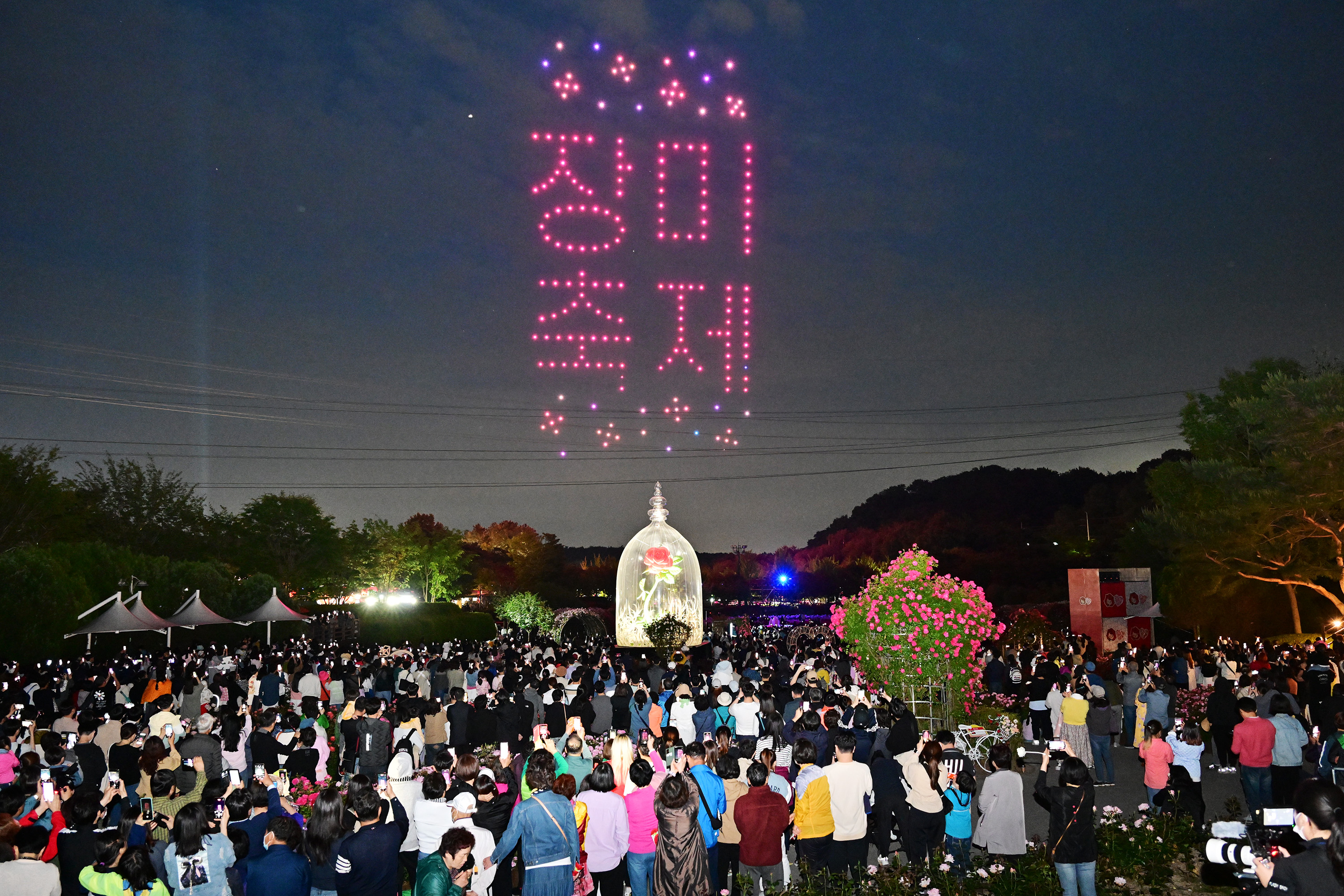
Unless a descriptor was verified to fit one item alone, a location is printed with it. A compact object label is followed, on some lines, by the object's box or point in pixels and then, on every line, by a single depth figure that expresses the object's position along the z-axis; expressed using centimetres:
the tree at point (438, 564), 5025
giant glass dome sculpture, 2825
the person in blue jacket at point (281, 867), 528
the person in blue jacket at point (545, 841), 561
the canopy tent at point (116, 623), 2227
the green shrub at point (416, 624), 3225
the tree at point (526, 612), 3681
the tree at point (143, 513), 4272
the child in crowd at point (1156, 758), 884
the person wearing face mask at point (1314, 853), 376
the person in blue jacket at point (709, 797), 658
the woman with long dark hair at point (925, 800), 714
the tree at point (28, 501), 3272
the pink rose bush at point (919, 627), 1336
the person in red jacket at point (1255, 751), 899
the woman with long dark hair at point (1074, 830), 624
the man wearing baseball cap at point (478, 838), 586
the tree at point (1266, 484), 1956
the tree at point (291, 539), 4650
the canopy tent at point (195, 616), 2498
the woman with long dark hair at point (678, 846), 592
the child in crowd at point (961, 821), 717
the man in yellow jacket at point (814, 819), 666
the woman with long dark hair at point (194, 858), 537
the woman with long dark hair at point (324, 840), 554
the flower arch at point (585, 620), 3297
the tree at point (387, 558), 4959
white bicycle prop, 1212
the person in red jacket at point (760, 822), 655
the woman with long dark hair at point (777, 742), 861
